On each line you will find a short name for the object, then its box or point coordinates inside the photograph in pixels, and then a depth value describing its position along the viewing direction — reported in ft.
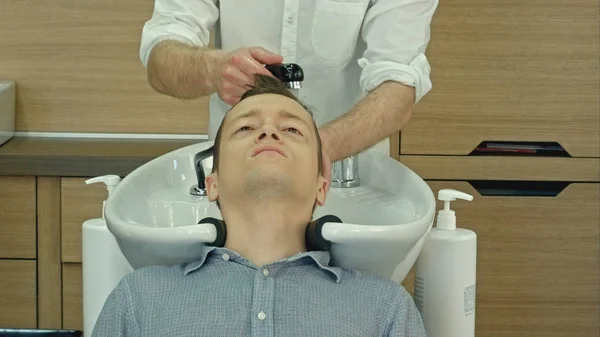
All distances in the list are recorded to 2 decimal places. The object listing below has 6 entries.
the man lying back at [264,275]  5.76
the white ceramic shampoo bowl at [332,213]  5.69
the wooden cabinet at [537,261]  9.31
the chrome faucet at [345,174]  6.75
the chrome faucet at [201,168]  6.52
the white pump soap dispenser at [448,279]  6.20
